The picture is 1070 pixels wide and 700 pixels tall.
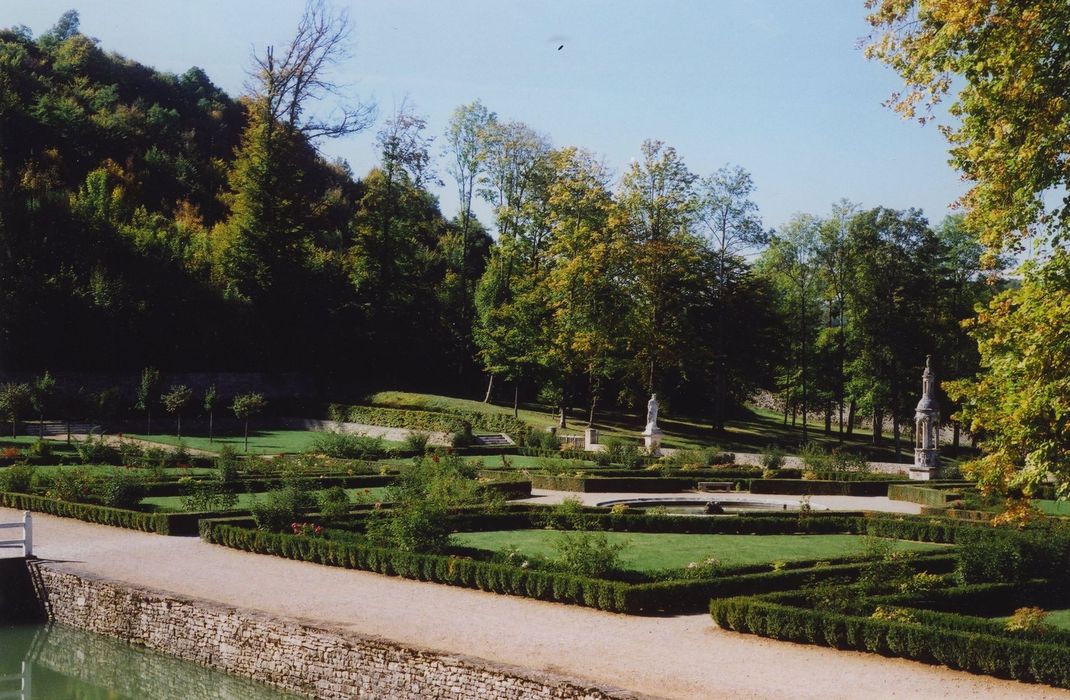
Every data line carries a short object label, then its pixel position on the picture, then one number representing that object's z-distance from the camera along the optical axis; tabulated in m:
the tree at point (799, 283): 52.44
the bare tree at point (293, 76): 56.38
